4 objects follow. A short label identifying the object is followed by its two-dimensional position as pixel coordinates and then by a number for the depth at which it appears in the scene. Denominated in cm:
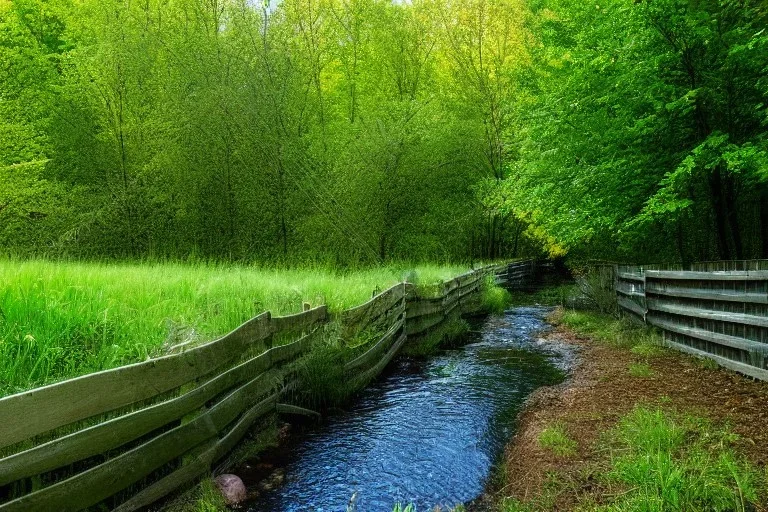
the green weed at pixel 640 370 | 609
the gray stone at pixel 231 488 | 352
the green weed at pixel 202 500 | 309
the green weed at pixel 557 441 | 403
